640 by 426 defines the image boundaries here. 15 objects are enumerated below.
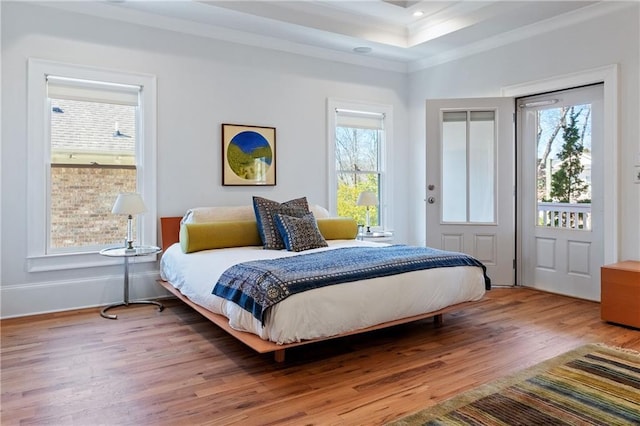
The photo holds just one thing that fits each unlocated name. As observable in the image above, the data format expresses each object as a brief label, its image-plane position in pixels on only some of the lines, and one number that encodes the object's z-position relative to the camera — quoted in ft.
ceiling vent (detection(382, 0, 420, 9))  14.83
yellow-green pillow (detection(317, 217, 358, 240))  14.64
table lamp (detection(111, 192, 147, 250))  12.51
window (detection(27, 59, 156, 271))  12.66
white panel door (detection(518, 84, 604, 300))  14.03
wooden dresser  11.27
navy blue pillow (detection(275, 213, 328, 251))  12.61
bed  8.49
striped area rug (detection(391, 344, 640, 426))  6.81
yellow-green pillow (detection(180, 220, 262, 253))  12.59
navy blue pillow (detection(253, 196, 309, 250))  13.00
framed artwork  15.60
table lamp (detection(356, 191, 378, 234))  16.78
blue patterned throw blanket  8.41
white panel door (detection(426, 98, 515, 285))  16.28
